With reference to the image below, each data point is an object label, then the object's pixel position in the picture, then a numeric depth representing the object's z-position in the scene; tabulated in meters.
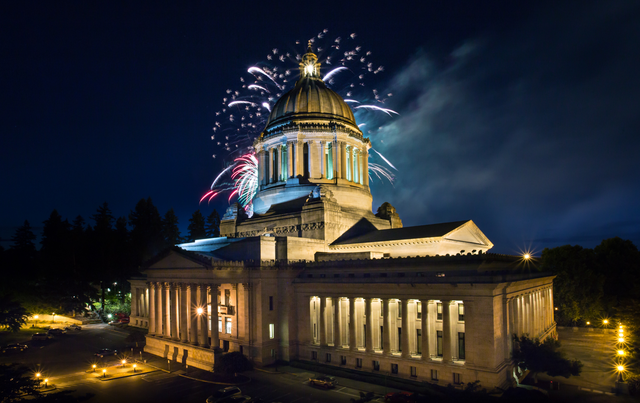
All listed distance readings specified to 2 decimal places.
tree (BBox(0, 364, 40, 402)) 27.66
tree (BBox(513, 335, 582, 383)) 39.59
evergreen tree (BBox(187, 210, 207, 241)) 115.38
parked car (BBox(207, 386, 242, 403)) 34.94
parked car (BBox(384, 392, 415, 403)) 33.09
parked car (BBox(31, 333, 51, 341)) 63.82
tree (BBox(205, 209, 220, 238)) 117.31
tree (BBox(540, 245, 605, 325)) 65.81
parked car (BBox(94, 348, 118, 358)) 52.78
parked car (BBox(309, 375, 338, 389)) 38.59
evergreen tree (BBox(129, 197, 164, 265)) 105.41
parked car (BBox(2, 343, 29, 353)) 57.23
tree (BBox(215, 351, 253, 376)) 44.12
